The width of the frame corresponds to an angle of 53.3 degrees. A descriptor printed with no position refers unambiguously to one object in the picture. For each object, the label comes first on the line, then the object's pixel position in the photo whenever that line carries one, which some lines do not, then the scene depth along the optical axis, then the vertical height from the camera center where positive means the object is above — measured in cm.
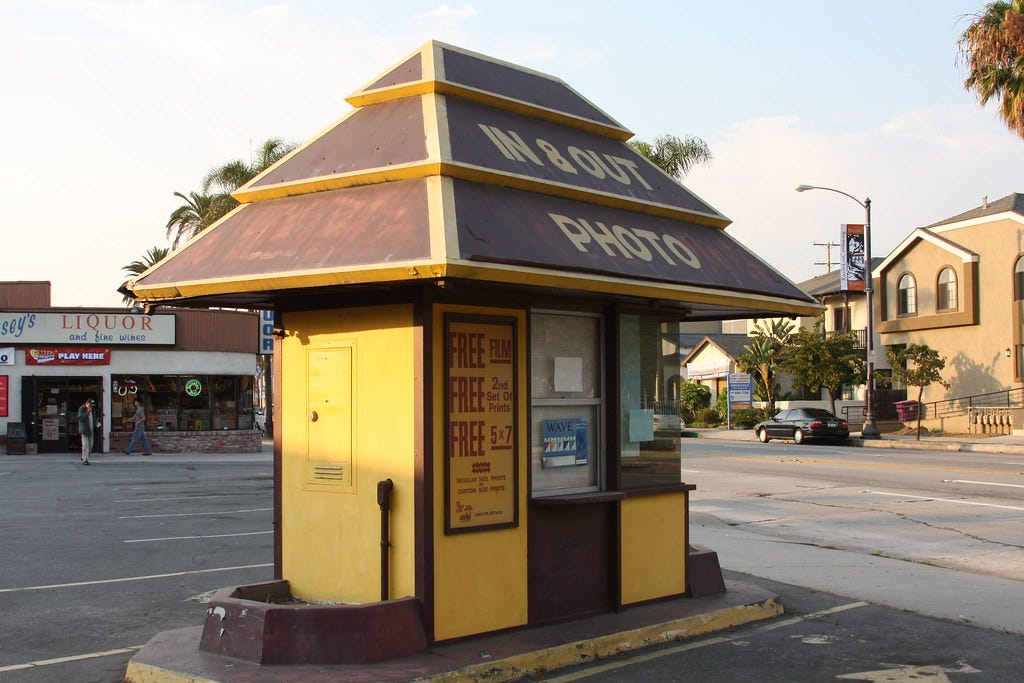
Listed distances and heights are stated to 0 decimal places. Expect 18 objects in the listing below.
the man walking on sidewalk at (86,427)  2714 -109
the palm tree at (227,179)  3850 +798
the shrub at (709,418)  5500 -208
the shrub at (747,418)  5025 -191
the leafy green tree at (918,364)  3872 +49
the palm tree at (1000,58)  3014 +966
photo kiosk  669 +29
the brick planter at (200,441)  3256 -182
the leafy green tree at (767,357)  5475 +120
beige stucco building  4034 +346
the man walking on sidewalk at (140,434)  3095 -147
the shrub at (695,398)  5956 -107
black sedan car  3731 -175
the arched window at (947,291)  4372 +372
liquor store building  3150 +41
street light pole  3888 +92
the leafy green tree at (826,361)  4375 +75
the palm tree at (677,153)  4367 +977
